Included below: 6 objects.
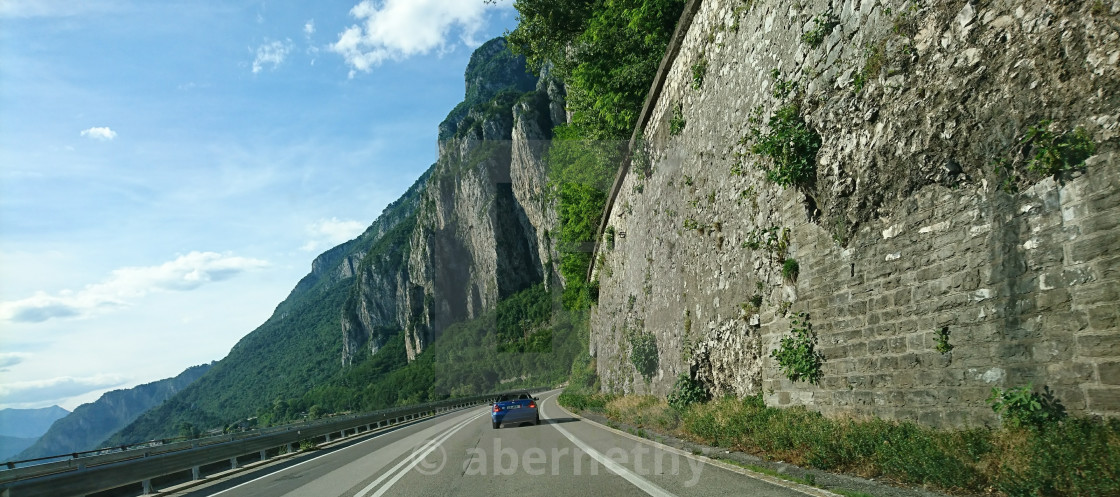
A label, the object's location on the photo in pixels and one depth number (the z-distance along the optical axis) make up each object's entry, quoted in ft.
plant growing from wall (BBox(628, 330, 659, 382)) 69.56
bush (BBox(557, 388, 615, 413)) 80.05
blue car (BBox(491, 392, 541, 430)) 68.64
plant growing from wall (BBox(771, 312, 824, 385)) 33.32
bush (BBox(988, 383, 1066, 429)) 19.54
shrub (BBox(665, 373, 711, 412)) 49.42
